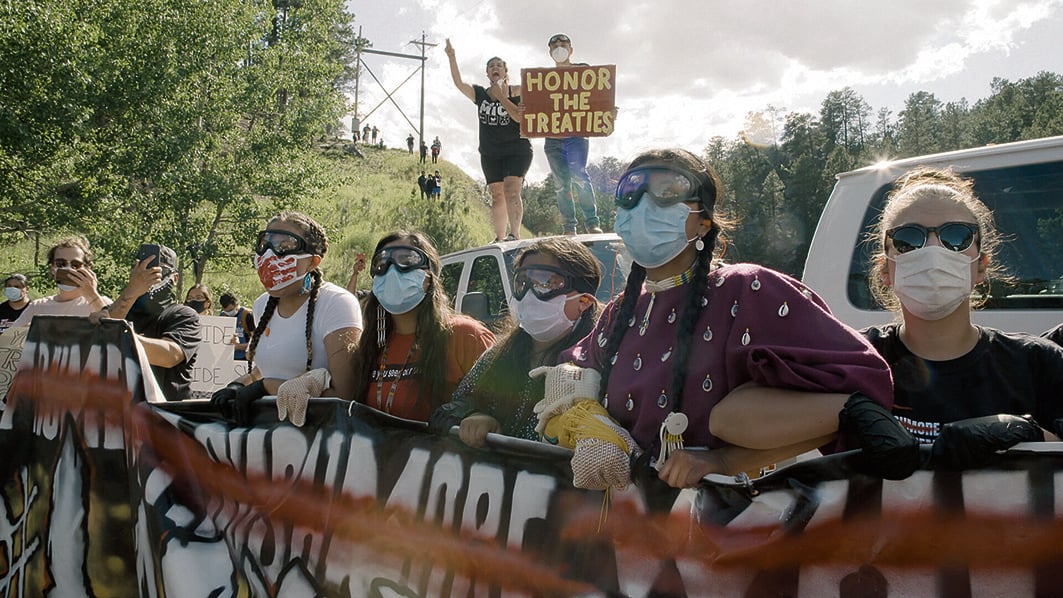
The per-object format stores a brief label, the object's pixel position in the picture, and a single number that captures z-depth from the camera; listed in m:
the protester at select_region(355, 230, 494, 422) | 3.36
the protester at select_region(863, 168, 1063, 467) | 2.07
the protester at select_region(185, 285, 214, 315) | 9.42
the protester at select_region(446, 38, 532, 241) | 7.34
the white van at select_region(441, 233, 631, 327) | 5.34
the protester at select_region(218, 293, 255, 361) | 4.39
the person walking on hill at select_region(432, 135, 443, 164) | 62.48
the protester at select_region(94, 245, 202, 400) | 4.25
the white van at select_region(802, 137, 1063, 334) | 3.27
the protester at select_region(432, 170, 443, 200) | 41.76
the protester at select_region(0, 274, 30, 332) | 9.42
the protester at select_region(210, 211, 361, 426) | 3.57
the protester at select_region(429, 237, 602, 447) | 2.88
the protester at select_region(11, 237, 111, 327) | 4.81
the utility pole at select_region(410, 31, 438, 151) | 60.73
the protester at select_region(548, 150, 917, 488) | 1.75
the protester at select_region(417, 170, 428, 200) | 42.18
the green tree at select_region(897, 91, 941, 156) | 60.28
